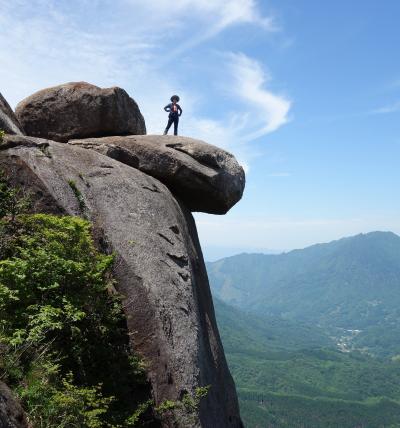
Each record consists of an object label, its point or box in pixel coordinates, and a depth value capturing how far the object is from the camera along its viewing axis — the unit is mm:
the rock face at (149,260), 11031
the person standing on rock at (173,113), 23281
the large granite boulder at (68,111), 19984
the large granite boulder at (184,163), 18438
